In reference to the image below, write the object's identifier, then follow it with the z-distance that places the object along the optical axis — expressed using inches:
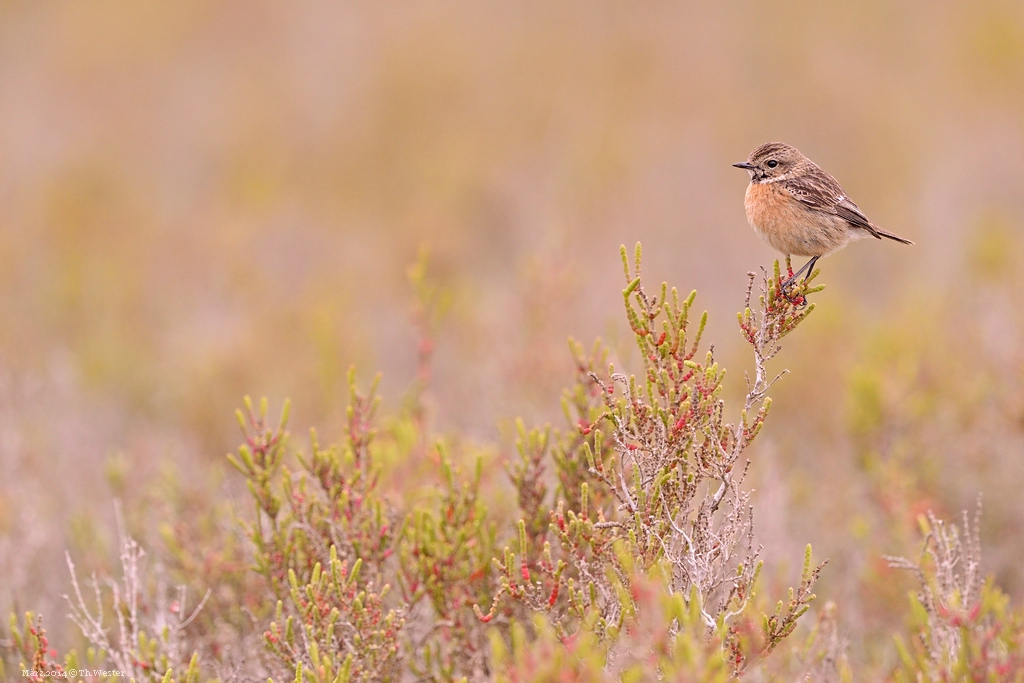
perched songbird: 335.6
